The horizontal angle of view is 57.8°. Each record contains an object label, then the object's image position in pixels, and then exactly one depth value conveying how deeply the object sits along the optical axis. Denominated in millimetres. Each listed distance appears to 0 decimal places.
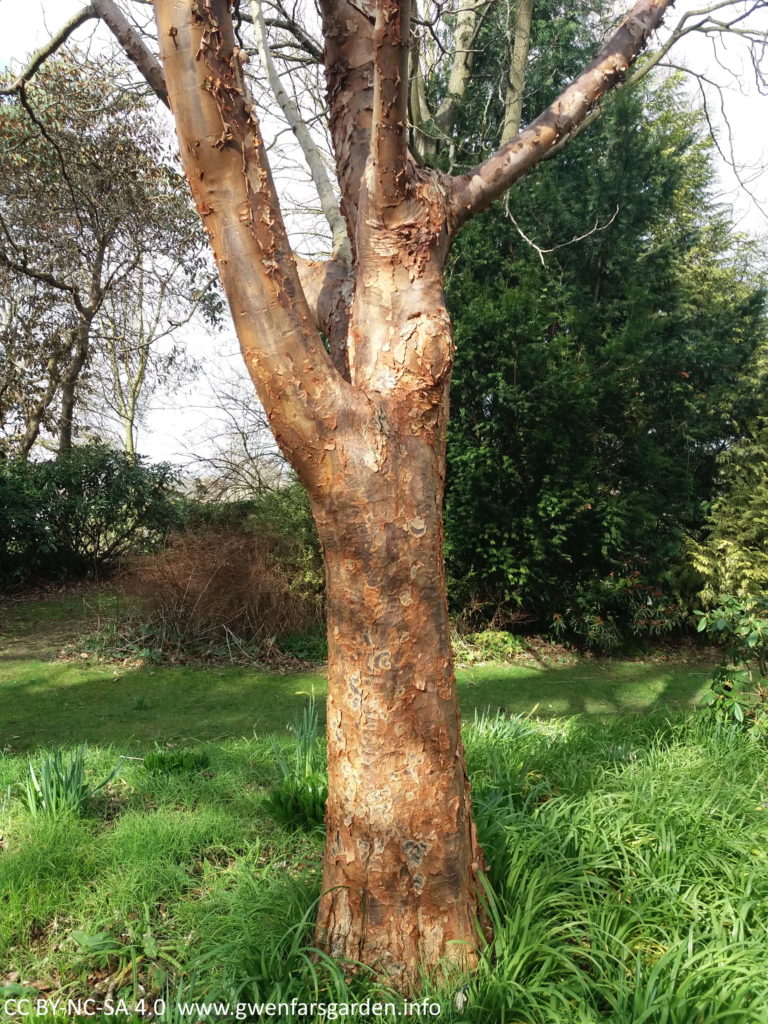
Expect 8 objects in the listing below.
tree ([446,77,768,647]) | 8102
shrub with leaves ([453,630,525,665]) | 7989
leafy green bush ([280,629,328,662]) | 7770
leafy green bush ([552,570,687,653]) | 8227
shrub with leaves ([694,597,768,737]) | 3734
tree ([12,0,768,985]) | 1847
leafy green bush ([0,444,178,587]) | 10156
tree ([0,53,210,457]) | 10305
